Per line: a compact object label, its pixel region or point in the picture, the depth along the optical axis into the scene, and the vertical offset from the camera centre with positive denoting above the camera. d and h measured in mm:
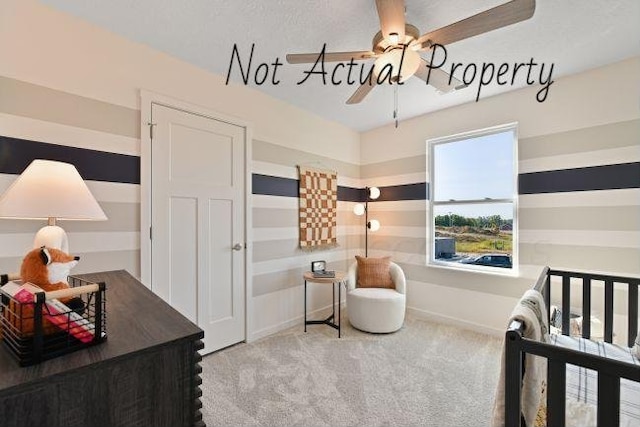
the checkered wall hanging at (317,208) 3287 +56
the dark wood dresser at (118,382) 588 -384
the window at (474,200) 2932 +141
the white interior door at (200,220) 2246 -66
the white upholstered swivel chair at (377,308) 2938 -977
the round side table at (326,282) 2951 -769
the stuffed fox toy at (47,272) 769 -160
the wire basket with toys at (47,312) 658 -249
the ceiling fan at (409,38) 1261 +869
